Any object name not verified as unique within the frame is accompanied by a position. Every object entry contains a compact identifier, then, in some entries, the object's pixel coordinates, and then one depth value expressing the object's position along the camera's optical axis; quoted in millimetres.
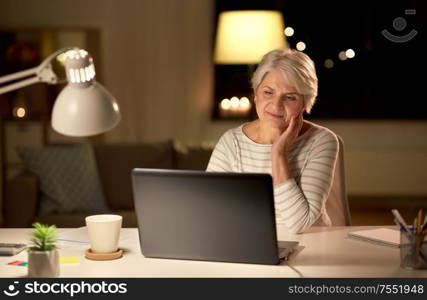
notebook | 2962
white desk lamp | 2752
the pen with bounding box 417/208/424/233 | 2750
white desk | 2664
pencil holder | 2712
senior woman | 3122
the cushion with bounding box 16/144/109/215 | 5473
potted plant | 2598
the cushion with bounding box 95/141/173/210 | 5724
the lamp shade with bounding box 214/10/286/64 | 6276
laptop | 2654
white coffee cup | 2811
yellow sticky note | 2781
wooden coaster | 2803
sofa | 5382
